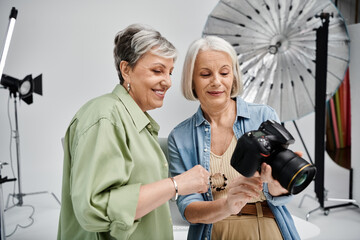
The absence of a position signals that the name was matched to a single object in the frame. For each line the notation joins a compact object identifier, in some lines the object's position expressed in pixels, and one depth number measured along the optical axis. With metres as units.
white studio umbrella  2.23
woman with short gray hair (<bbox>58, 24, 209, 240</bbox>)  0.70
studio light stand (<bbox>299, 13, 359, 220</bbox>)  2.33
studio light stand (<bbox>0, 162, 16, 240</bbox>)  1.87
